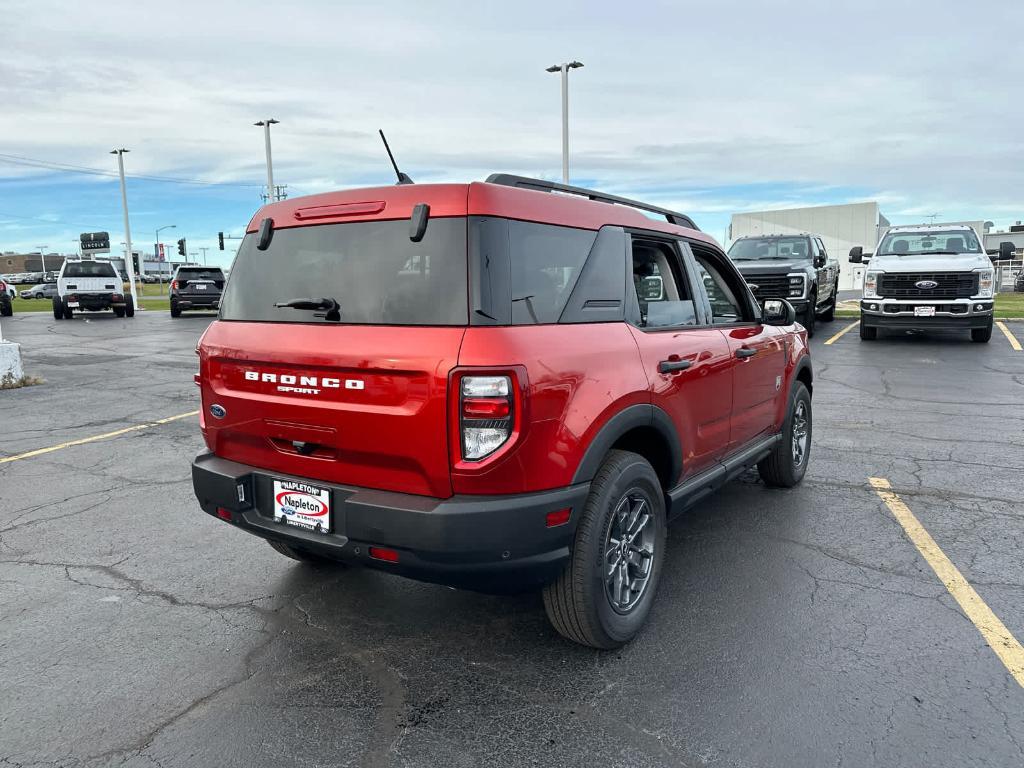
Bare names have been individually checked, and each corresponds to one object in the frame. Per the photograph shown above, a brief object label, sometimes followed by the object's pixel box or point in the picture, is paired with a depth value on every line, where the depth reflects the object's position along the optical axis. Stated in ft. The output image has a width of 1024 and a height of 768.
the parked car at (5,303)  93.66
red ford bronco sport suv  8.57
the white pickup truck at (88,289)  82.94
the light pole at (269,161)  115.85
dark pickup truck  47.32
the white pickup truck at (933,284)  43.75
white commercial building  204.54
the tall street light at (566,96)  84.74
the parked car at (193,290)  82.38
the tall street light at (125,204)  116.91
